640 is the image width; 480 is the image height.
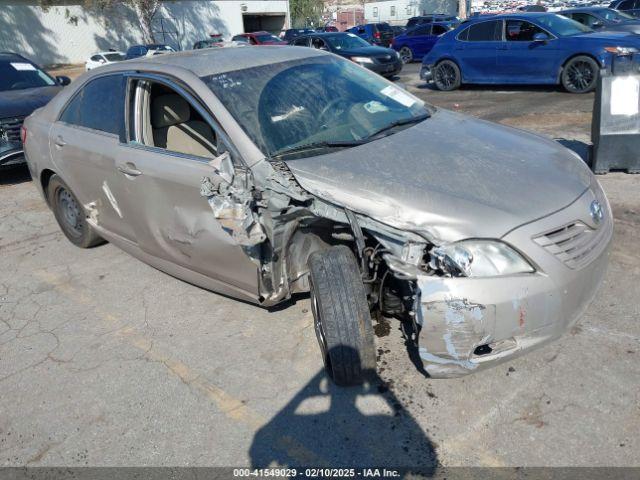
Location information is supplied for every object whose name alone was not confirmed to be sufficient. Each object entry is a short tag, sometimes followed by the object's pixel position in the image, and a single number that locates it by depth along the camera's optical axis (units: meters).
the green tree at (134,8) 30.72
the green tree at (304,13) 49.94
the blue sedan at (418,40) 19.22
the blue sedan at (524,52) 9.83
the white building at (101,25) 31.02
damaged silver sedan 2.44
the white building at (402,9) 41.25
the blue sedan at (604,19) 11.97
